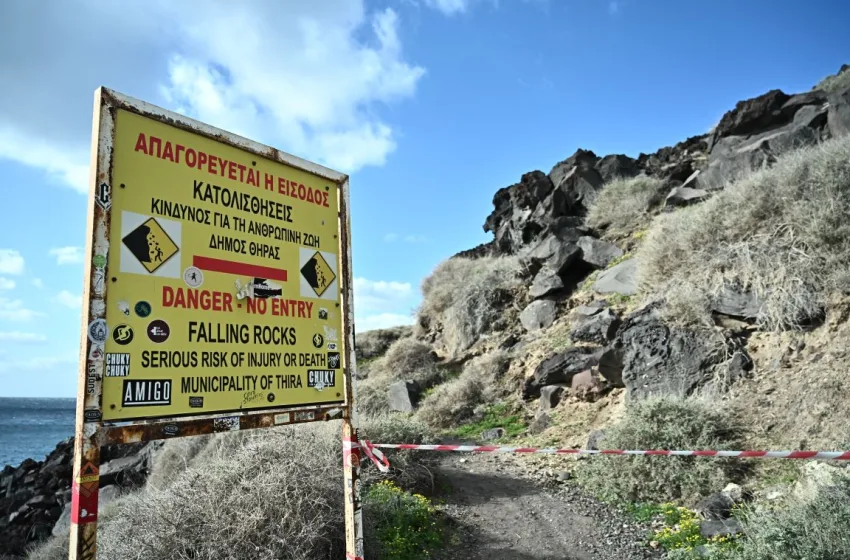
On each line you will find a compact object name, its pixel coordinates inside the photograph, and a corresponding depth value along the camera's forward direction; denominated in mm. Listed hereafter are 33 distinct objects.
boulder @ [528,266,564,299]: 14033
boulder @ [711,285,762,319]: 7852
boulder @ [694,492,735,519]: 5094
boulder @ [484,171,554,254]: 19516
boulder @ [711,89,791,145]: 15445
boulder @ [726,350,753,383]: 7293
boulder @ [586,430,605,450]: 7334
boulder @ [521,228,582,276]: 14352
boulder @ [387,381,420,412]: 13244
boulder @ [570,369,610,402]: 9508
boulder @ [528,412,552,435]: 9477
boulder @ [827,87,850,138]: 12117
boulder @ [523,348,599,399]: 10219
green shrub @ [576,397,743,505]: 5750
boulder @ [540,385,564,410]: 10133
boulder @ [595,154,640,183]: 19422
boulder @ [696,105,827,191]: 13023
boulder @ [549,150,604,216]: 18688
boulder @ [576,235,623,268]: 13898
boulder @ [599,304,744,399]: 7660
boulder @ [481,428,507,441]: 9898
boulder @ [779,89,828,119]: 14938
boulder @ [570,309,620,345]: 10422
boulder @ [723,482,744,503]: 5236
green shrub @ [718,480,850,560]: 3498
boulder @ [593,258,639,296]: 11672
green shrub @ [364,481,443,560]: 4742
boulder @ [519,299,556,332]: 13547
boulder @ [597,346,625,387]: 9047
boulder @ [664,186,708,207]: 13798
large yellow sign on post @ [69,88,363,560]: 2543
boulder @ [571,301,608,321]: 11562
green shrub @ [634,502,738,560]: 4398
